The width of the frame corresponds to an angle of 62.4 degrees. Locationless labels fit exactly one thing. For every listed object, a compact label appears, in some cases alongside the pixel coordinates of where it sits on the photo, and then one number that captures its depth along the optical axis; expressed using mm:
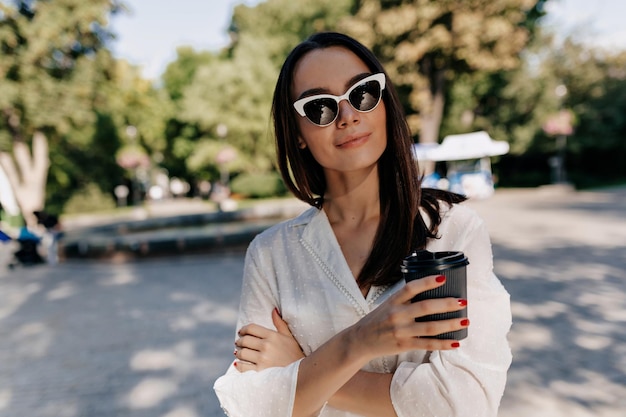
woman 1328
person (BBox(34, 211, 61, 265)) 12834
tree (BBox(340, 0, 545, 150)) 20875
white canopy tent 23797
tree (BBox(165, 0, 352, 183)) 31719
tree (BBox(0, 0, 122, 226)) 21641
